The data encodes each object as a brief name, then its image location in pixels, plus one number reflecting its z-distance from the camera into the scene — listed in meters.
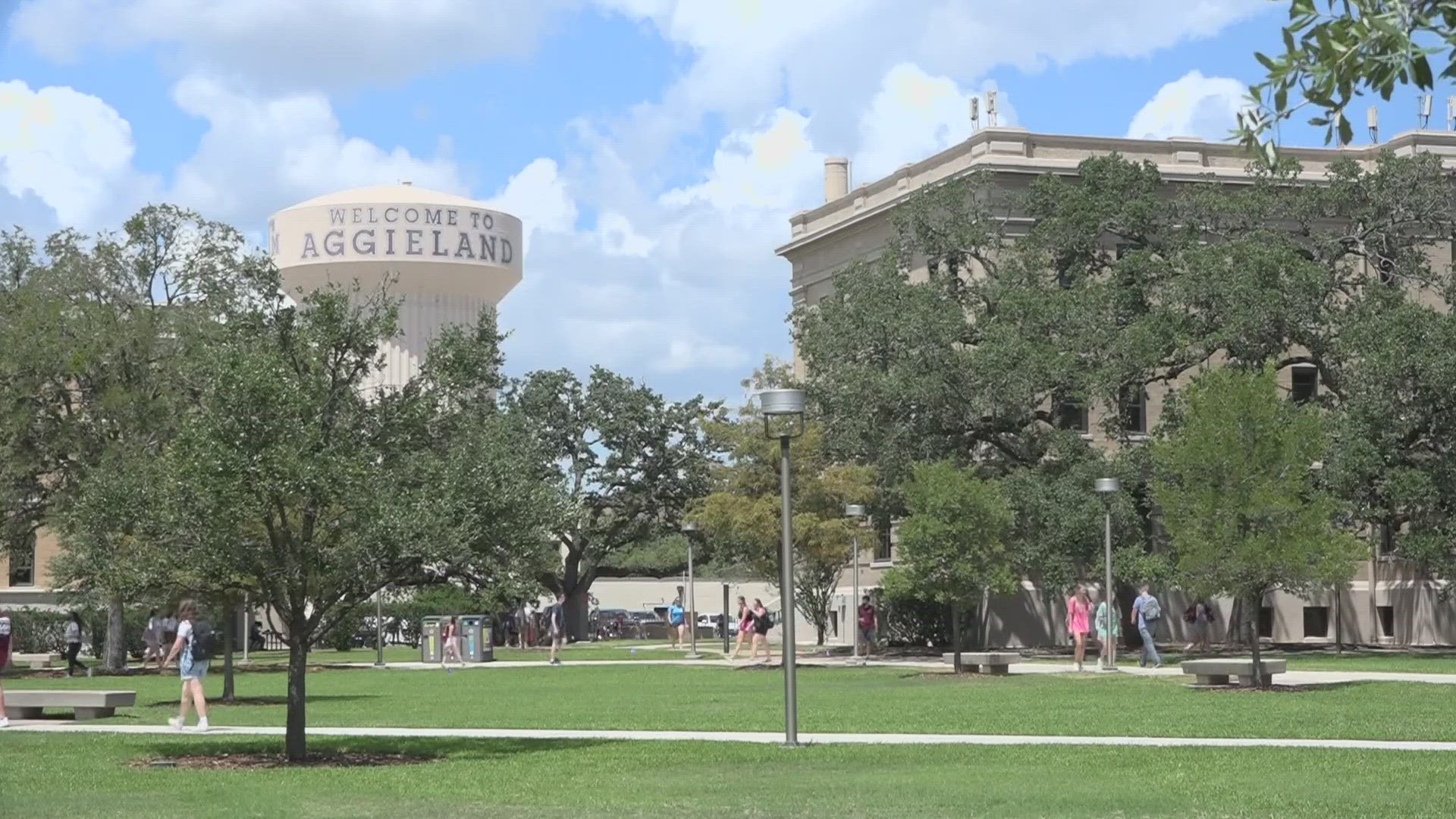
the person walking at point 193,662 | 23.62
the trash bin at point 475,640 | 51.25
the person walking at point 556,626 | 48.06
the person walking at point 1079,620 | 38.50
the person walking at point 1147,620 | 40.22
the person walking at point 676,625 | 67.31
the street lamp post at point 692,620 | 52.59
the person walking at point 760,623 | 46.00
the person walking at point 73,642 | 44.47
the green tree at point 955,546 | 37.88
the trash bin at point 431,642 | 50.97
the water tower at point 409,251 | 67.25
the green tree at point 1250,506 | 30.55
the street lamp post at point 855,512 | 43.38
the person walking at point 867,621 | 52.12
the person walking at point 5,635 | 37.22
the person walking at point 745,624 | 46.81
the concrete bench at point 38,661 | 48.19
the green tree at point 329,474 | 18.83
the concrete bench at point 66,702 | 26.16
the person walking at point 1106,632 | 38.53
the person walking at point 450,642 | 46.97
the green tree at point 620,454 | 73.25
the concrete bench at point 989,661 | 36.34
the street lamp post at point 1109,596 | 38.50
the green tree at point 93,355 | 42.50
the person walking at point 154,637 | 47.53
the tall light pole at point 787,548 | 20.03
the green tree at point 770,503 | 42.12
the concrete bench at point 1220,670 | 30.41
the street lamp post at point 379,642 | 47.46
